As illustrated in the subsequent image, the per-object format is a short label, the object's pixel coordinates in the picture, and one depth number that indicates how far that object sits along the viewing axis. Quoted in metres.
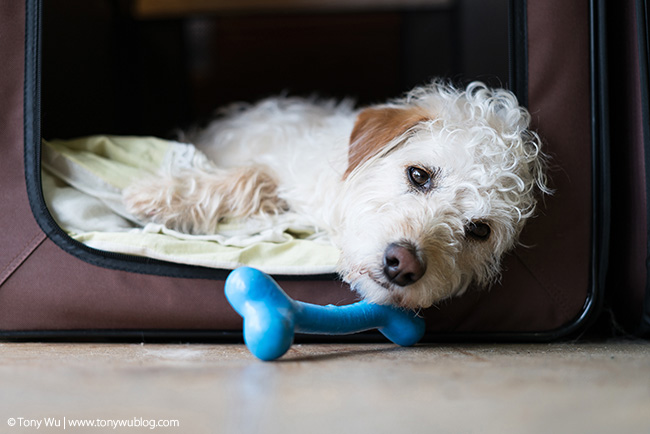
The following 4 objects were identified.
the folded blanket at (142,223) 0.68
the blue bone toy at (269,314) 0.57
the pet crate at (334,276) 0.68
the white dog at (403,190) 0.63
